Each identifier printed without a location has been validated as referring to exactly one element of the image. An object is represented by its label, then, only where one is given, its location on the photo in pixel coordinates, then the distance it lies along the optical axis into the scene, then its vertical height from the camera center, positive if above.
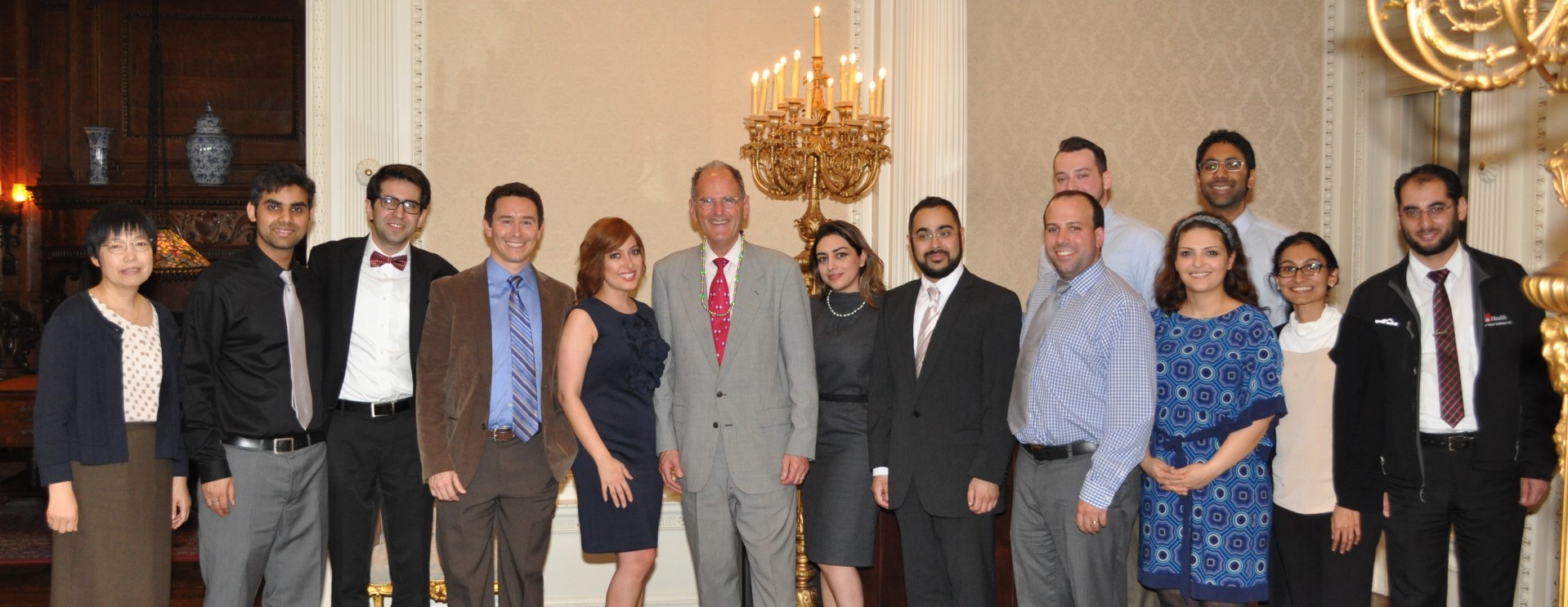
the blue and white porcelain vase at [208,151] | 8.97 +1.04
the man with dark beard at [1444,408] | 3.57 -0.35
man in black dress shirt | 3.57 -0.37
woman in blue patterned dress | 3.31 -0.41
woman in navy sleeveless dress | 3.69 -0.32
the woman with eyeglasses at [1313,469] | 3.55 -0.53
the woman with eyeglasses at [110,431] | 3.37 -0.42
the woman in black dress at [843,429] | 3.87 -0.46
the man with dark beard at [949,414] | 3.60 -0.38
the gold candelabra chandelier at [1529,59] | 1.46 +0.31
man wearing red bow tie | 3.78 -0.32
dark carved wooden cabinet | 9.17 +1.57
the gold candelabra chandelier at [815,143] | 4.64 +0.59
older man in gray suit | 3.79 -0.36
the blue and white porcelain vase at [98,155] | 9.05 +1.01
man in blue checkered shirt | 3.31 -0.37
